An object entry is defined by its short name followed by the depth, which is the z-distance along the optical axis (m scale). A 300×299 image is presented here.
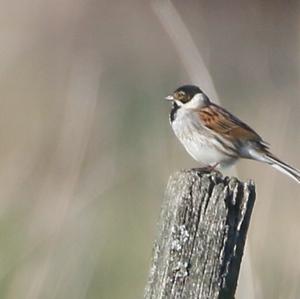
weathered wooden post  6.27
